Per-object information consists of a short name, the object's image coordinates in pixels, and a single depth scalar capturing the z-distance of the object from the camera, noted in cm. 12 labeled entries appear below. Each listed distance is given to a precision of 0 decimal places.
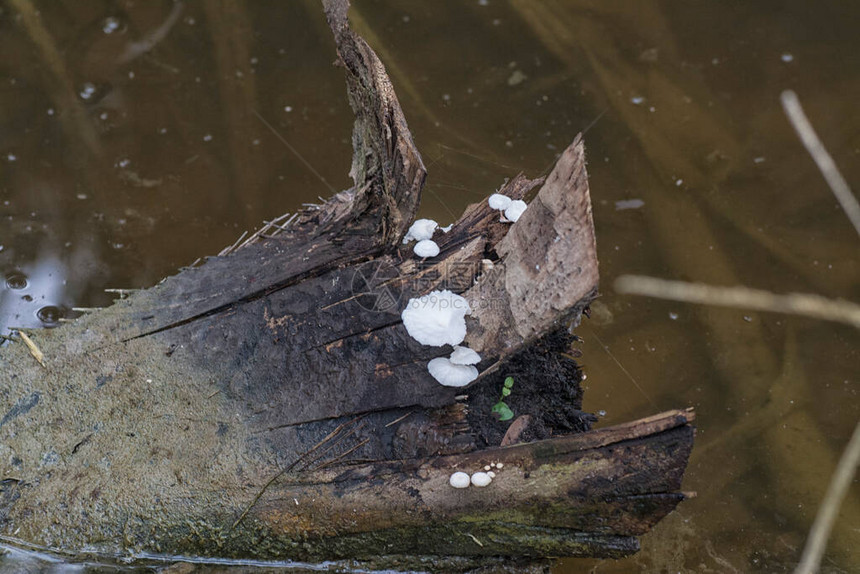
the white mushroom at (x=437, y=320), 411
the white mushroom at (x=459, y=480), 373
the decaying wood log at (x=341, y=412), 376
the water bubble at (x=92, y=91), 726
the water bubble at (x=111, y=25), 765
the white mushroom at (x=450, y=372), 402
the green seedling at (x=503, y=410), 418
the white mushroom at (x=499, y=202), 473
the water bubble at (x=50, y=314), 586
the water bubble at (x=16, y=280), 602
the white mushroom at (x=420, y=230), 459
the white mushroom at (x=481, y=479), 375
